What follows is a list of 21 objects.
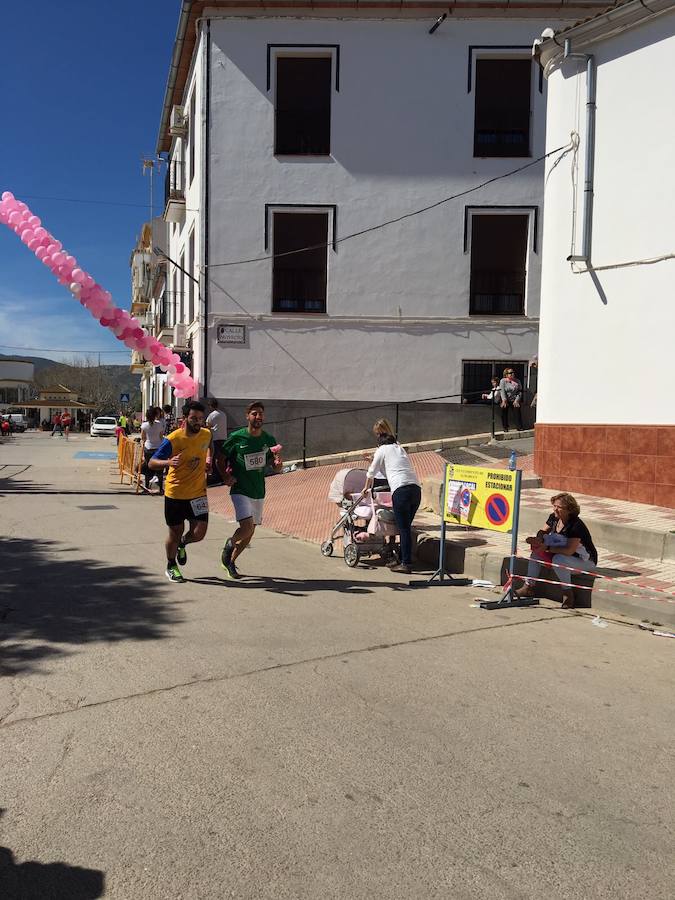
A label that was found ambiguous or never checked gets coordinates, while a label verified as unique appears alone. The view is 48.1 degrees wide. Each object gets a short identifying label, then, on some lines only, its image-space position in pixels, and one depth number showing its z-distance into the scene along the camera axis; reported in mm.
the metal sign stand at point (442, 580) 7805
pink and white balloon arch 15086
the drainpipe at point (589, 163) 10531
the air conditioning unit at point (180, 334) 22453
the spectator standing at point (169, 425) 17078
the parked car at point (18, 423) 61844
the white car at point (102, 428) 51656
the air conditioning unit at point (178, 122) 22172
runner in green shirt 7566
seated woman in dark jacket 6996
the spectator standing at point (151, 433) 15695
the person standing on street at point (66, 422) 51700
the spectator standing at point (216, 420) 15498
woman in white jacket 8156
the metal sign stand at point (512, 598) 6898
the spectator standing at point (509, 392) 17531
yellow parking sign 7262
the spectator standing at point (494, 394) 17675
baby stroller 8531
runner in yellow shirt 7379
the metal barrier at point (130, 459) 16675
